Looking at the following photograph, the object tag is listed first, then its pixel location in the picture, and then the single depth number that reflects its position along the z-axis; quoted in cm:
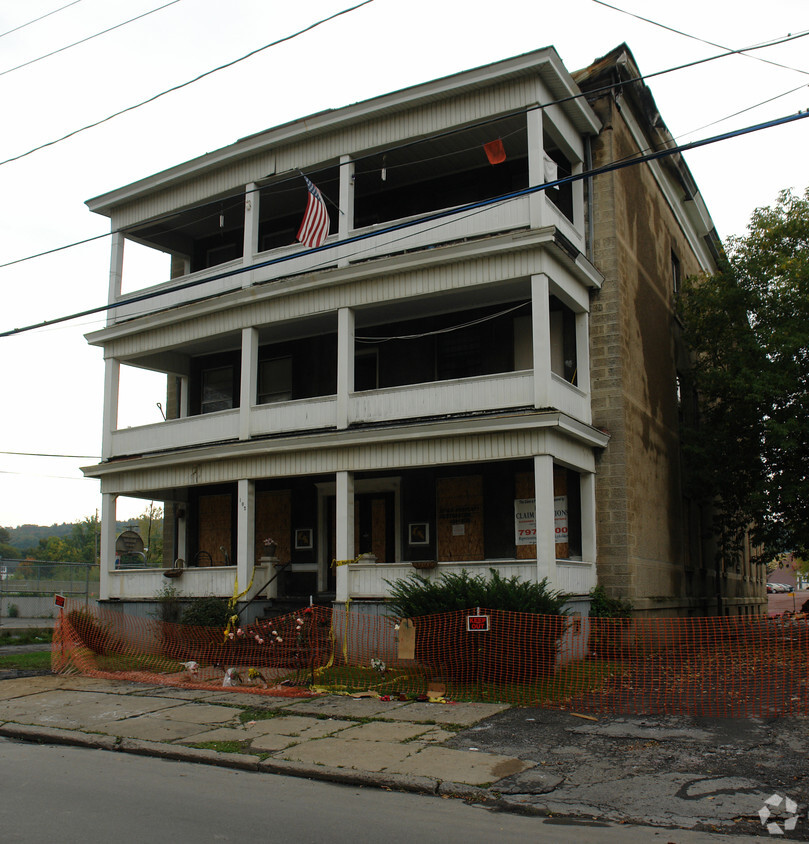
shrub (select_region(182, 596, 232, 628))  1703
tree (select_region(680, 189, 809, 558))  1917
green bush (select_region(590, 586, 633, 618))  1608
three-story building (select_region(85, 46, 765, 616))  1608
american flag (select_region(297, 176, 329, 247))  1619
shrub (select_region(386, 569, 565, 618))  1289
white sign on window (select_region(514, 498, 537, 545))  1723
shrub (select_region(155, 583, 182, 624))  1862
